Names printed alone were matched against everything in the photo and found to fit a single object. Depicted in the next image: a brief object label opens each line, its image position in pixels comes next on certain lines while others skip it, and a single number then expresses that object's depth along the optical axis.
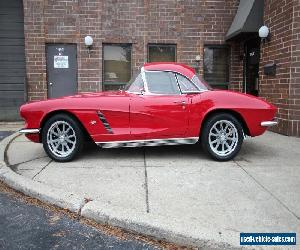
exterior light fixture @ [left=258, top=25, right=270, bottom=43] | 8.16
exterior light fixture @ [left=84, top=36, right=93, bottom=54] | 9.93
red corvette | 5.17
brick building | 10.09
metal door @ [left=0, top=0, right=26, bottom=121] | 10.44
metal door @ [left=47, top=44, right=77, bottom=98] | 10.22
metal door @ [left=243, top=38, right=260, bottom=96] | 9.46
